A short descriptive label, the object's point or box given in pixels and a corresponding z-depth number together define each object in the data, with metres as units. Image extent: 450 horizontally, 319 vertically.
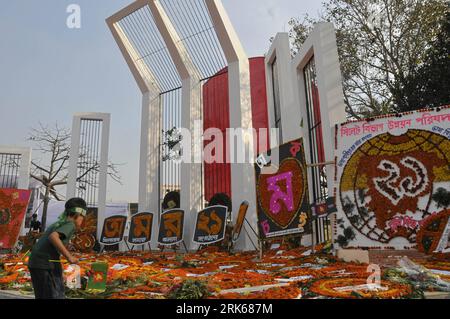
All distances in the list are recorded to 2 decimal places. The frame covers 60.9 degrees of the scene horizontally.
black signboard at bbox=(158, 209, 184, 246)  11.74
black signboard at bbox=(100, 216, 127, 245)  13.33
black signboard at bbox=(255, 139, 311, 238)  7.21
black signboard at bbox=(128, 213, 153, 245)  12.49
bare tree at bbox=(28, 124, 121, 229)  22.35
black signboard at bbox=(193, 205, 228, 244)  10.55
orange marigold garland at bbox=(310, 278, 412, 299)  3.68
